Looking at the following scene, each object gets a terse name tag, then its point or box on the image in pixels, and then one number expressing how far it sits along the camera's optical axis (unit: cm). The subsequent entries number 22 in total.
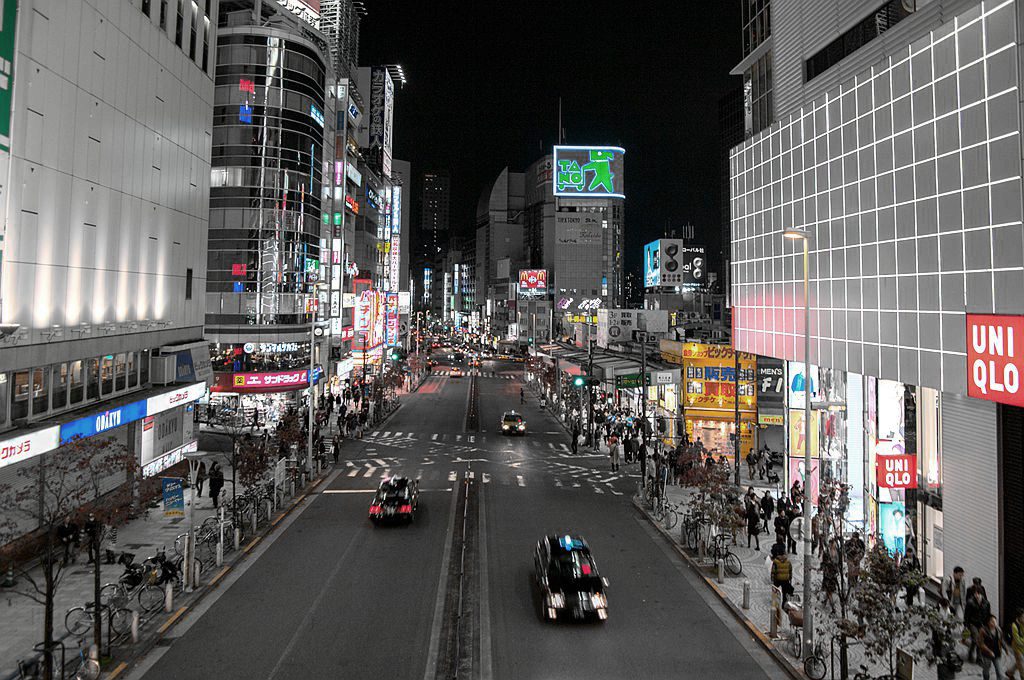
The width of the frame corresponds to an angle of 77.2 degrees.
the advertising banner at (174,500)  1733
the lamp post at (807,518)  1391
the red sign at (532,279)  15100
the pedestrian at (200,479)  2815
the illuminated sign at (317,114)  5328
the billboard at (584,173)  14112
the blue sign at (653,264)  11371
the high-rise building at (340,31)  6975
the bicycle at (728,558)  1938
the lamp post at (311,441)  3199
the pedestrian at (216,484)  2675
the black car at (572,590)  1547
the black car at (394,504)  2394
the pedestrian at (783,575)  1673
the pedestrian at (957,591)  1581
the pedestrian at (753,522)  2217
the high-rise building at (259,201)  4931
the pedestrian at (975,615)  1337
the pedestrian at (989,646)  1255
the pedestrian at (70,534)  1455
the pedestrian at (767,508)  2402
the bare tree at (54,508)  1246
